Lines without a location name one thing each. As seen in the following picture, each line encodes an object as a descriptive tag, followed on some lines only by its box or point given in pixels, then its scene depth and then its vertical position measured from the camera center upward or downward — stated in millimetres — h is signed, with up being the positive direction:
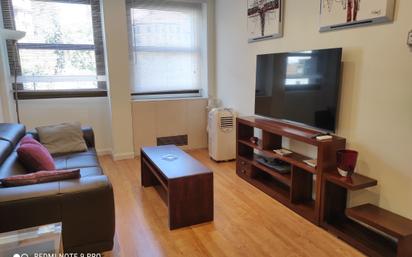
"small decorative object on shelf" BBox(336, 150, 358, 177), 2195 -681
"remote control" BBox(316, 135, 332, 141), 2365 -538
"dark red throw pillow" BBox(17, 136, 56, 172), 2205 -631
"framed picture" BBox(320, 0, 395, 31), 2074 +458
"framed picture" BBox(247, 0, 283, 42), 3170 +617
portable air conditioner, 4078 -851
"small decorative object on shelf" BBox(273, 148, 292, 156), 2902 -802
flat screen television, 2447 -134
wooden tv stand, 2381 -937
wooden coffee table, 2387 -982
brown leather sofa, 1635 -783
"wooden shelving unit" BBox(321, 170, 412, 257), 1874 -1064
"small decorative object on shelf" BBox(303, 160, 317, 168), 2508 -798
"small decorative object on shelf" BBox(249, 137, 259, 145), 3366 -786
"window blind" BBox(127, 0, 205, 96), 4434 +431
